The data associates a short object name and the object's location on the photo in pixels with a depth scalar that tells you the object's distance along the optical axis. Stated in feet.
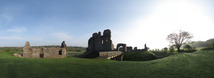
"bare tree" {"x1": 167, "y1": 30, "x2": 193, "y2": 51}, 116.26
